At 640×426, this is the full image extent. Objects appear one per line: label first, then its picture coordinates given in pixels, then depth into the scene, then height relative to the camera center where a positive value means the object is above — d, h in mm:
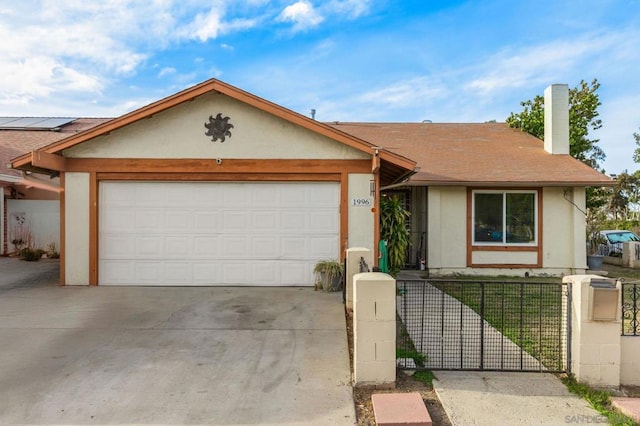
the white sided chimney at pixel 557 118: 11883 +2919
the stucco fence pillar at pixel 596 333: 3803 -1177
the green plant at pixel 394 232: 9117 -461
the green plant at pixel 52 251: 12938 -1341
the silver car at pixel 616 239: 14110 -971
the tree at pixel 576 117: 15321 +3846
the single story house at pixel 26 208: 13023 +84
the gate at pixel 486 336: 4312 -1679
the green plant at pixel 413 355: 4438 -1668
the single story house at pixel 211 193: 8484 +392
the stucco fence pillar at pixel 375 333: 3857 -1184
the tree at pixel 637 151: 19812 +3137
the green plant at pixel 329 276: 8156 -1326
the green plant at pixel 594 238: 12914 -827
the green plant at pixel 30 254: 12117 -1359
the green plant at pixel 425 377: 3953 -1689
